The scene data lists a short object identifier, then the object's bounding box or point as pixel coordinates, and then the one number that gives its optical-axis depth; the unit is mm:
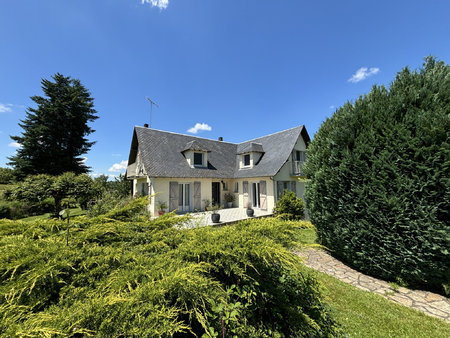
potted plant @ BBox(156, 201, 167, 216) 12492
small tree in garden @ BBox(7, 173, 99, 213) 11117
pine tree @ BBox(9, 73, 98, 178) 23906
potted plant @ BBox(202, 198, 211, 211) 15075
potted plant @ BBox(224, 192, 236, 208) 16562
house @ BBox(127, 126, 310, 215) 13570
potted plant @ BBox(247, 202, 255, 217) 12741
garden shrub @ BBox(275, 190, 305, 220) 10516
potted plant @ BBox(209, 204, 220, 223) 10656
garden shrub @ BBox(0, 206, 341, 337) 1139
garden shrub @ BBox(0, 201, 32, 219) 13538
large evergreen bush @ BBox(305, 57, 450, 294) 3816
